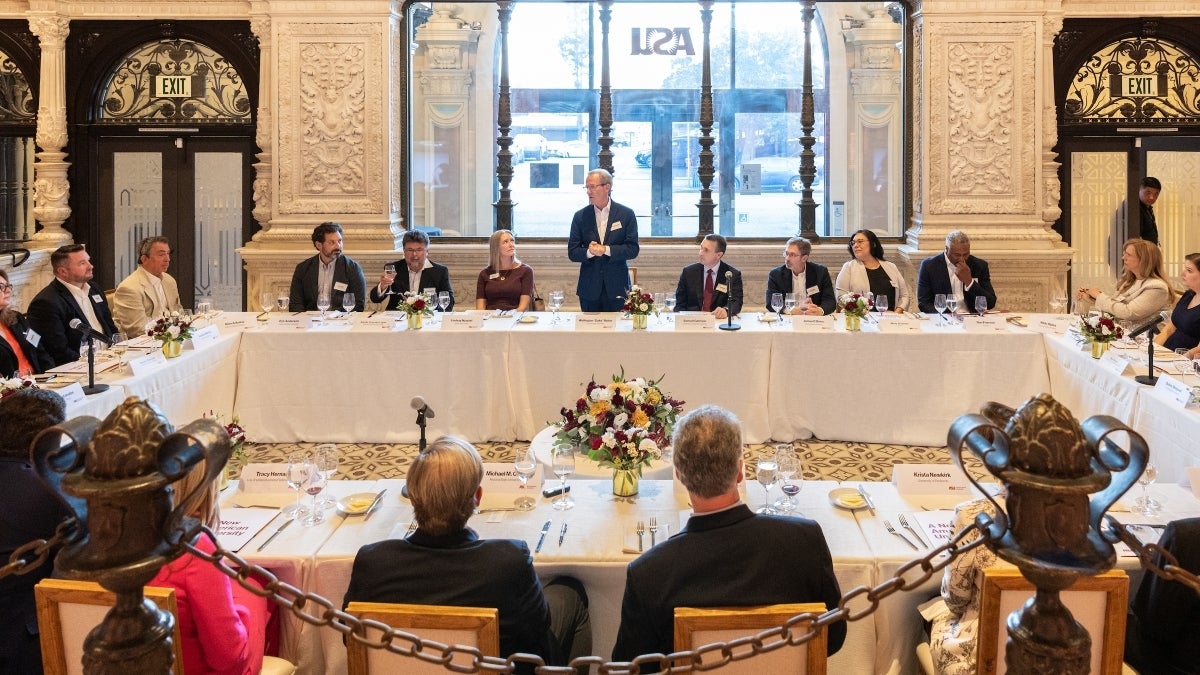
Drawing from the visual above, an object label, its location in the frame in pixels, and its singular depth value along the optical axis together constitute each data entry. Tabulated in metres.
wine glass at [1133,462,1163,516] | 3.14
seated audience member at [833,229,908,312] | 7.00
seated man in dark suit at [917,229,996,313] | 6.99
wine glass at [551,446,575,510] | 3.34
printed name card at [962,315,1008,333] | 6.09
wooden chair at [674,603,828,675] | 2.17
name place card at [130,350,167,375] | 5.02
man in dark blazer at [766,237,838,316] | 7.00
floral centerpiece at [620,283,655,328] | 6.02
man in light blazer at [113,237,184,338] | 6.55
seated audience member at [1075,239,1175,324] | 6.27
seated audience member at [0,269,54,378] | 5.19
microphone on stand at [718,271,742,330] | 6.12
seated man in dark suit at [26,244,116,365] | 5.76
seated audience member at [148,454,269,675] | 2.47
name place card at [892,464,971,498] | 3.39
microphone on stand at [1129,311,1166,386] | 4.75
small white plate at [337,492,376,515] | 3.27
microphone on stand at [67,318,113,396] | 4.38
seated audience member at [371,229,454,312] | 7.13
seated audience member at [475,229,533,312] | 7.07
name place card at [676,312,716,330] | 6.17
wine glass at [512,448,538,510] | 3.32
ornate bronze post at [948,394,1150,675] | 1.31
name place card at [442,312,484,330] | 6.14
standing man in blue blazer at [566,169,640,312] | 7.26
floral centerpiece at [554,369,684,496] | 3.47
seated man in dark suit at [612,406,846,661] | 2.37
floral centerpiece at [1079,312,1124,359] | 5.29
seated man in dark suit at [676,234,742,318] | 6.87
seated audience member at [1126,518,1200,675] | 2.55
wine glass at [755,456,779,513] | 3.14
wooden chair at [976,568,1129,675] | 2.32
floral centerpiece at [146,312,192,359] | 5.39
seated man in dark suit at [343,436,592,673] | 2.41
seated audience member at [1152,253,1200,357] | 5.72
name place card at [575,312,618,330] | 6.10
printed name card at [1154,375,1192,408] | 4.37
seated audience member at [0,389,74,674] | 2.64
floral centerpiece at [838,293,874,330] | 6.07
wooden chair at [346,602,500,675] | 2.19
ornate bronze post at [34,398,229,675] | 1.36
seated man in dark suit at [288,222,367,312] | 7.09
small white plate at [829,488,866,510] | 3.28
